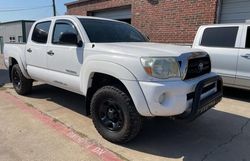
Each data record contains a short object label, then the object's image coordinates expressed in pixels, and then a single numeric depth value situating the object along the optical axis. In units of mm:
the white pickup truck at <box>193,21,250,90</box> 4494
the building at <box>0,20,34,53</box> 18690
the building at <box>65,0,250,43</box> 6623
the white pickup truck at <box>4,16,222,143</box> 2295
